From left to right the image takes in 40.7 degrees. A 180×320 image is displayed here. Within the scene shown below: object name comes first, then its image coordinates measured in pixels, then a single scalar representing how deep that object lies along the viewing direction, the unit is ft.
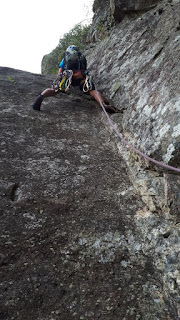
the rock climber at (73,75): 18.33
